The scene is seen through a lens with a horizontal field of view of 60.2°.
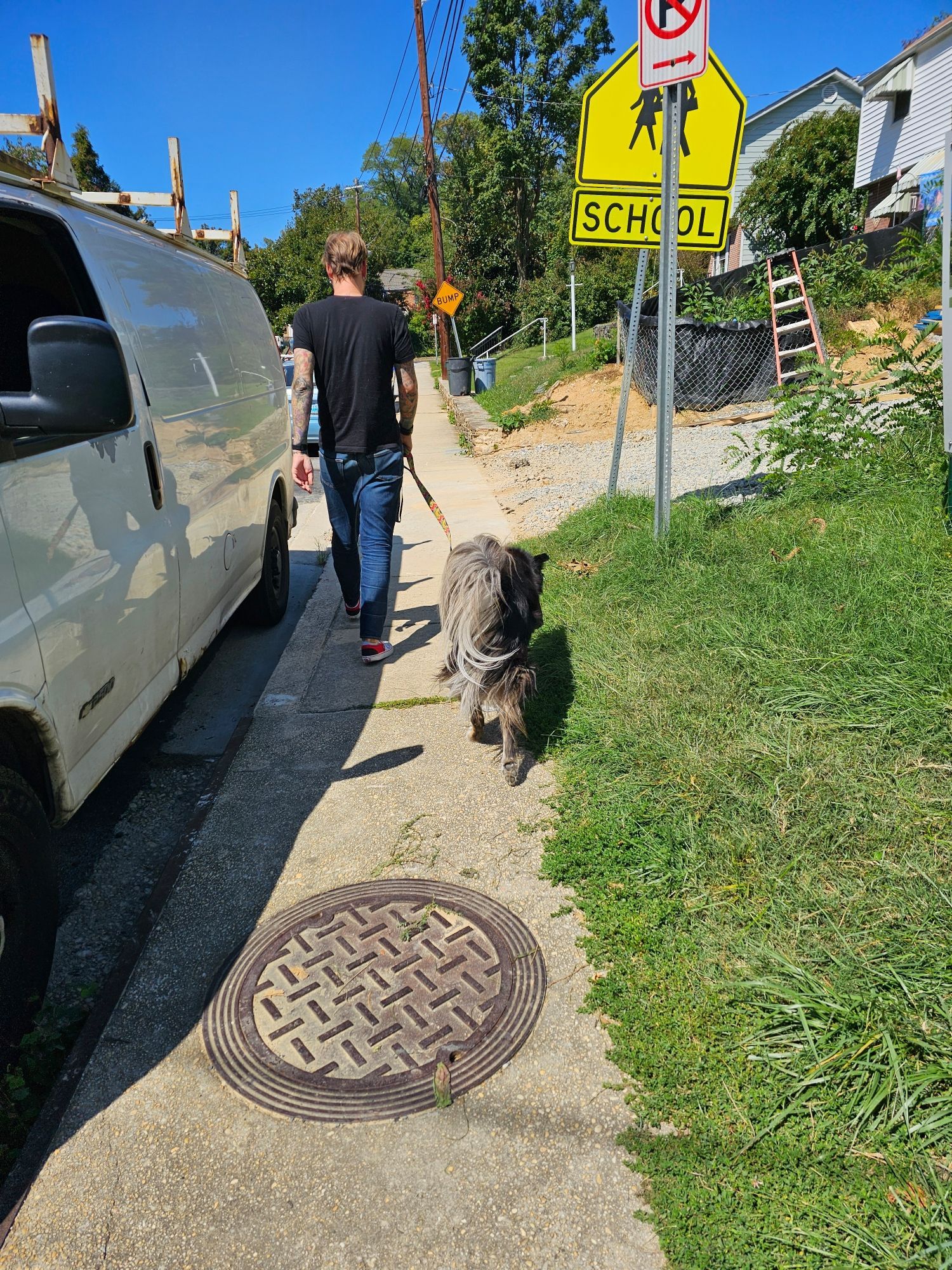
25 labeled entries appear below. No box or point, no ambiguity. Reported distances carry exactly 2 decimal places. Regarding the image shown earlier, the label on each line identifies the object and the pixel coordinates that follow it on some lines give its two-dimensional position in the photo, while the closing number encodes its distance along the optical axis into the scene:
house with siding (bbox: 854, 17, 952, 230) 21.38
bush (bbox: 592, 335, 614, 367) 17.73
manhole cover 2.25
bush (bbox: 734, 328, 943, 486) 5.67
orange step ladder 12.81
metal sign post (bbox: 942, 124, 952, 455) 3.91
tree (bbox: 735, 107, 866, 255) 25.81
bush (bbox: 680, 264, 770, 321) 14.48
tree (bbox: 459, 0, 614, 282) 40.97
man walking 4.65
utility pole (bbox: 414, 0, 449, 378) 25.22
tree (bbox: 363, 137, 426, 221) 97.75
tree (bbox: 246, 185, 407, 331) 45.88
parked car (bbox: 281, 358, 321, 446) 11.89
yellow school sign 5.61
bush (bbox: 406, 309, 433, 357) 52.72
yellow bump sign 24.03
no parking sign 4.64
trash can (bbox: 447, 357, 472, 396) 21.97
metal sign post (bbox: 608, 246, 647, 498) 6.58
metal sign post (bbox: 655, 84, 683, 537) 5.20
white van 2.24
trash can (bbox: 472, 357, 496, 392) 21.91
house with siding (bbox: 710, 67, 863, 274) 32.44
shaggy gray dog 3.66
